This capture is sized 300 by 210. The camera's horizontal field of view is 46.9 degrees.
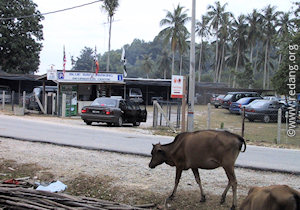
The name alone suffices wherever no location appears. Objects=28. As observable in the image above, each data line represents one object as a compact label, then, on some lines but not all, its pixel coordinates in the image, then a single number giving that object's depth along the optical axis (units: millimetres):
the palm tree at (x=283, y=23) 60125
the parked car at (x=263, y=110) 22156
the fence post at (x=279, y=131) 15352
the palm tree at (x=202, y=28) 63894
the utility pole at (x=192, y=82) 16203
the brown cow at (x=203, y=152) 5617
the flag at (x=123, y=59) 32438
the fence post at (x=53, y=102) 25219
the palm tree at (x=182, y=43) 56812
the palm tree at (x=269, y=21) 61875
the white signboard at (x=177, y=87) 16328
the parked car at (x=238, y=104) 27022
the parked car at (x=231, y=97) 30805
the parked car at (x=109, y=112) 18625
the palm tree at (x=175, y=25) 56281
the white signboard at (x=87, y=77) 24984
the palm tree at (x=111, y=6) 42781
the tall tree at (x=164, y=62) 84131
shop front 24828
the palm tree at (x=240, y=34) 63125
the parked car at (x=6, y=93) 30044
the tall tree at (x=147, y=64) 85312
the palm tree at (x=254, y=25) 61812
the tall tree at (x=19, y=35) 38406
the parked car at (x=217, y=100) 33909
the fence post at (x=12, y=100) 27447
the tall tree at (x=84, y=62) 110938
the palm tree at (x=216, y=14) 59812
